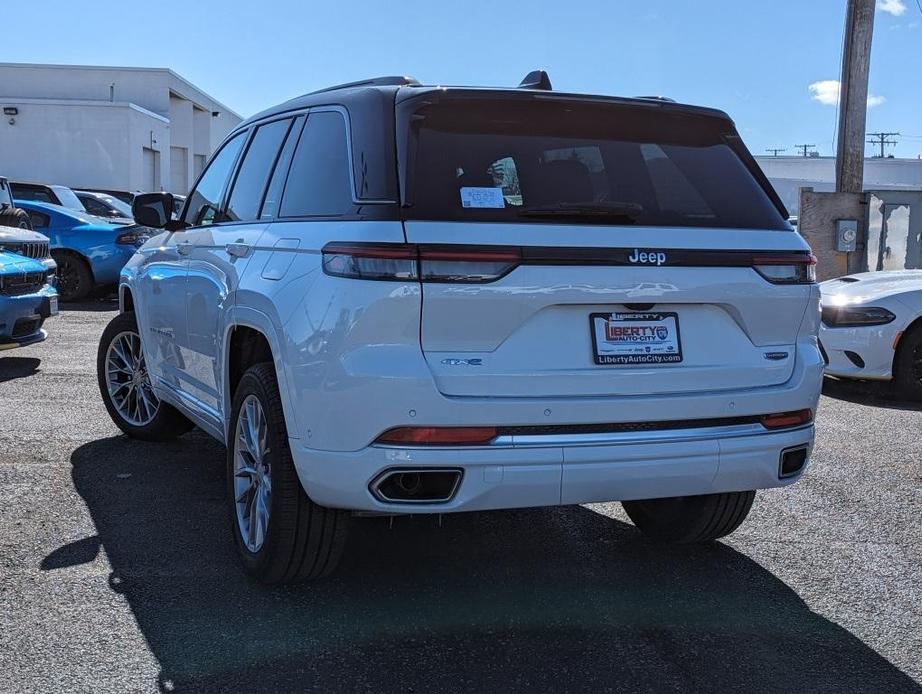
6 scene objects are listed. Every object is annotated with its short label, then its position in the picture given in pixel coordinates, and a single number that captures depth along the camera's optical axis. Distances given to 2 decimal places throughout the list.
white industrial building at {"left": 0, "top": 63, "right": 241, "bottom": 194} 34.84
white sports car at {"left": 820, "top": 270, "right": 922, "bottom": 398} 9.00
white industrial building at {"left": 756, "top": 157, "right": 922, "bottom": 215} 57.59
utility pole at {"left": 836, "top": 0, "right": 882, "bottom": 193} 14.74
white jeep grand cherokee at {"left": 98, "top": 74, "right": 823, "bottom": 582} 3.51
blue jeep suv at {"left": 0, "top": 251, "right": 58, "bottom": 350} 9.23
